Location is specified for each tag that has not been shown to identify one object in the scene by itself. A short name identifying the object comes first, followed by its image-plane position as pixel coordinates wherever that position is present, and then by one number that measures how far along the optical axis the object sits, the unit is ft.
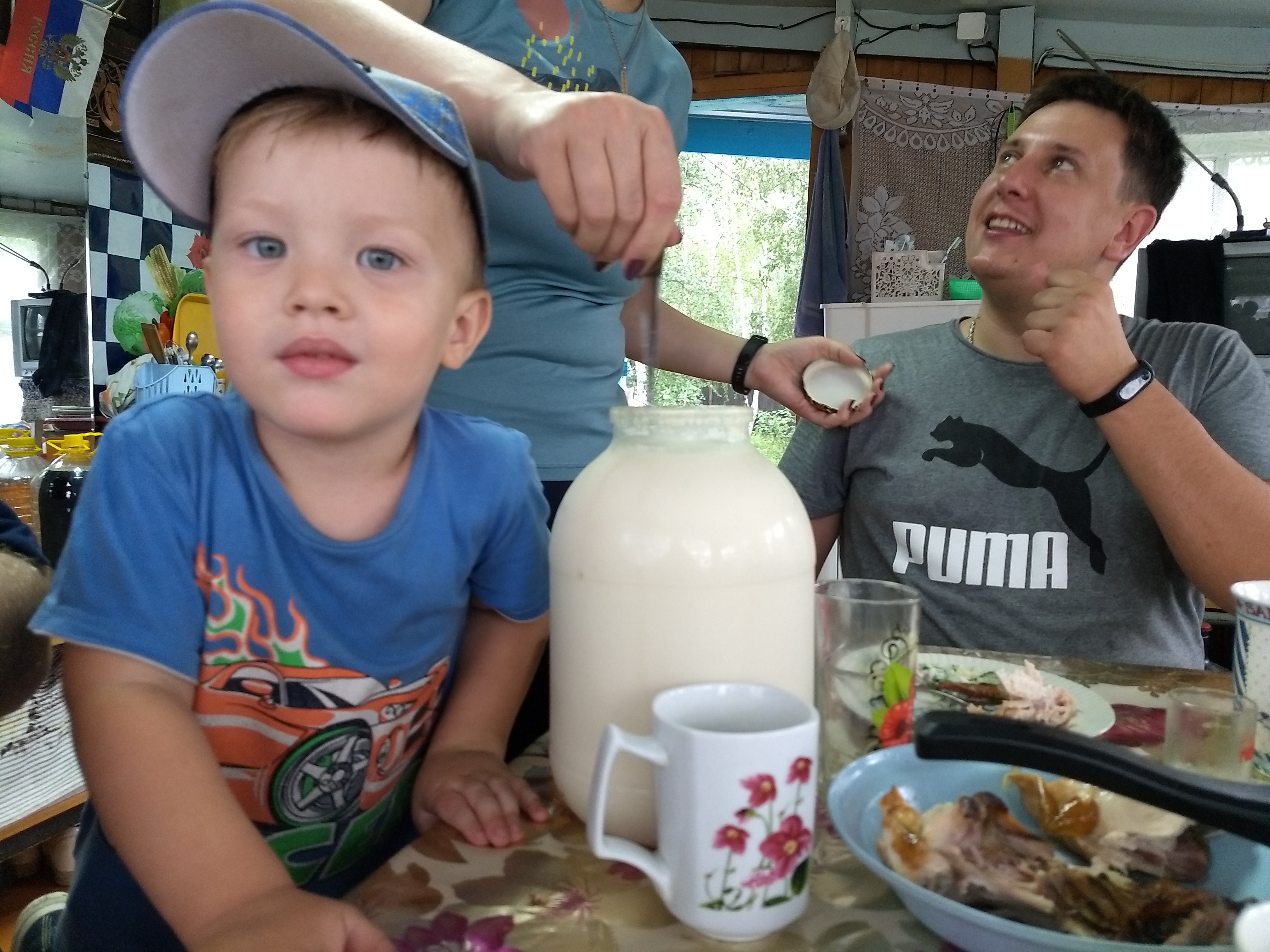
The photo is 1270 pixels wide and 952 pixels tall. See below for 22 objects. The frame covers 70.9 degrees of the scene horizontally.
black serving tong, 1.34
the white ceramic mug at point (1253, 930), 1.01
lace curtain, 12.32
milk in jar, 1.65
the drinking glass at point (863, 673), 2.19
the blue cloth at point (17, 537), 2.36
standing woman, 3.21
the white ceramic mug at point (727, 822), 1.39
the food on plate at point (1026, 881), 1.39
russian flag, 6.07
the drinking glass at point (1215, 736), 2.07
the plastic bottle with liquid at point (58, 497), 4.85
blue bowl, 1.33
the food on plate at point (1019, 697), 2.36
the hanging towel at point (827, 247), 12.35
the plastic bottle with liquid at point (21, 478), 5.31
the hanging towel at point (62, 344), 6.43
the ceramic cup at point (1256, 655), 2.19
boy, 1.92
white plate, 2.31
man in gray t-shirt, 3.66
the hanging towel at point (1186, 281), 10.27
